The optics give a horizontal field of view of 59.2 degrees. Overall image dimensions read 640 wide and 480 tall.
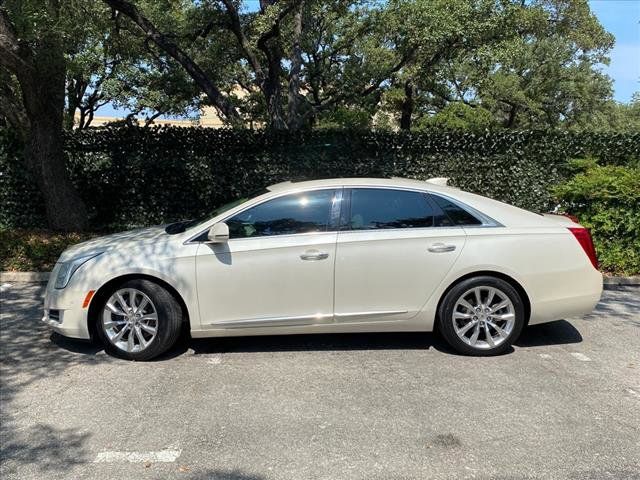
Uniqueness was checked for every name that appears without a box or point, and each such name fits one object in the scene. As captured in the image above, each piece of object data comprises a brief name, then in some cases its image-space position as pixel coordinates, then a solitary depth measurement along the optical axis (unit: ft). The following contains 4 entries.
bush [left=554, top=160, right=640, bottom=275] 26.48
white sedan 15.69
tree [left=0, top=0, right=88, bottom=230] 25.31
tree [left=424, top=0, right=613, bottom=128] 81.56
